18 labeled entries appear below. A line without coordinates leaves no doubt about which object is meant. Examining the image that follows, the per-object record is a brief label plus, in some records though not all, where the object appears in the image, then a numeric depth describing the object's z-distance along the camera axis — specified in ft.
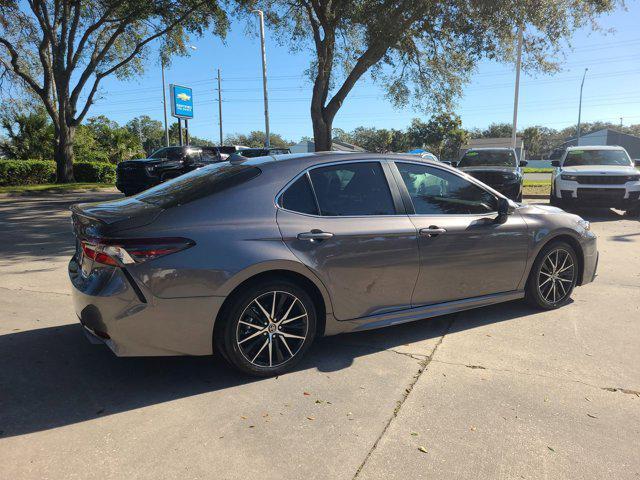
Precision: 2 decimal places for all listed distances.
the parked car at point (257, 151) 59.72
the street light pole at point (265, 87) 92.12
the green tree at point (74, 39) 63.05
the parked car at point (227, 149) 69.41
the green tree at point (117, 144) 122.31
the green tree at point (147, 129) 312.38
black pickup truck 48.70
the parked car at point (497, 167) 39.32
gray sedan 10.11
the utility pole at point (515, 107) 75.13
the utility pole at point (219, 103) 174.54
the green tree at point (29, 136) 93.45
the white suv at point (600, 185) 36.78
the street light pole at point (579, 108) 215.51
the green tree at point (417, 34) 43.16
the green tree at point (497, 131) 294.48
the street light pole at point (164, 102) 138.11
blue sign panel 92.32
